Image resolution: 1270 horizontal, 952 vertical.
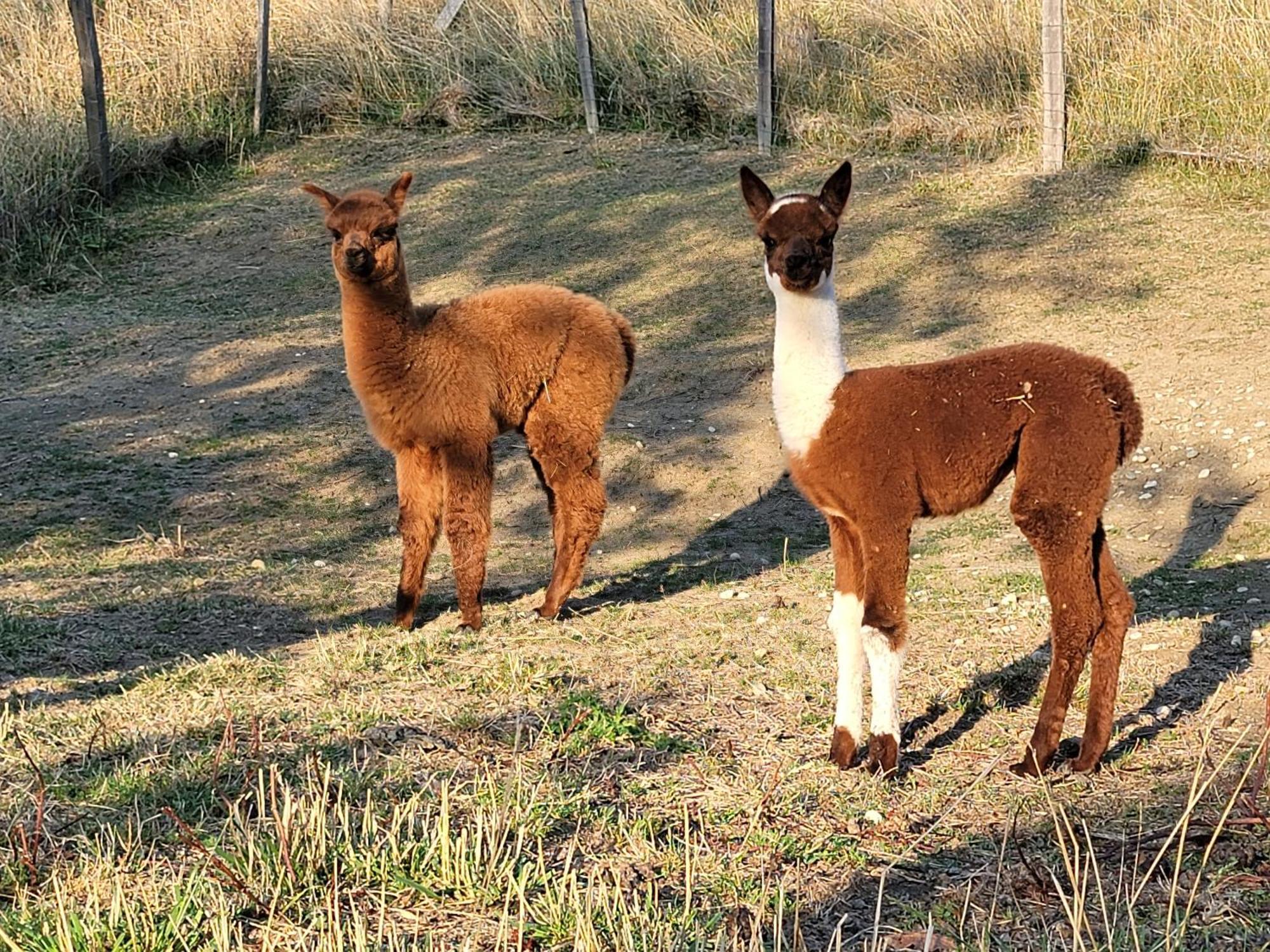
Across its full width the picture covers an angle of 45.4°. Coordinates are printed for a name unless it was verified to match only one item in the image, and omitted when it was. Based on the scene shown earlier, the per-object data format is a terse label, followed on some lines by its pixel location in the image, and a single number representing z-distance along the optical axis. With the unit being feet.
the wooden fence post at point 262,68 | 54.80
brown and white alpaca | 15.99
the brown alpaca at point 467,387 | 22.90
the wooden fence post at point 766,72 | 48.75
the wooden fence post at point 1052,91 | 43.34
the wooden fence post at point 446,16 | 58.29
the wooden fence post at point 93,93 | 46.80
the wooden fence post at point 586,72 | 52.70
